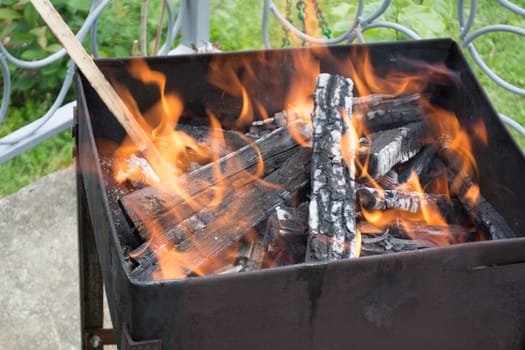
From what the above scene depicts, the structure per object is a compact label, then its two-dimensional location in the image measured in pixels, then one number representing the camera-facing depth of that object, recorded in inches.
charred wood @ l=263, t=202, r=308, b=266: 63.6
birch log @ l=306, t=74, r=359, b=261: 61.9
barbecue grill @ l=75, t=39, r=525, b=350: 58.2
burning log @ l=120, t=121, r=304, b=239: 64.2
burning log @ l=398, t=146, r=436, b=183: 69.4
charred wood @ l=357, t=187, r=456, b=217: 65.1
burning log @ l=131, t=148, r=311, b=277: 63.3
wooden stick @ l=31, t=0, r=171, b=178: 66.4
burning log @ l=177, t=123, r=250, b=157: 70.0
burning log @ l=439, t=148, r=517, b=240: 65.7
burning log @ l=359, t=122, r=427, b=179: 67.1
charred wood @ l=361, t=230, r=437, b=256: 63.4
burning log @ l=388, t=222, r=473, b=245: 65.0
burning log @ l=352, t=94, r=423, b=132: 70.9
